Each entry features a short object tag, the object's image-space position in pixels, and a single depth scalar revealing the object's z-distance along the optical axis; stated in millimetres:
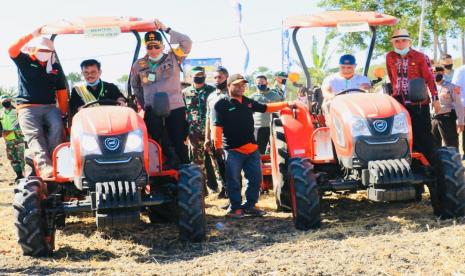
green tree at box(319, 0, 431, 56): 19703
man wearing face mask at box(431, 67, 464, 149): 10500
